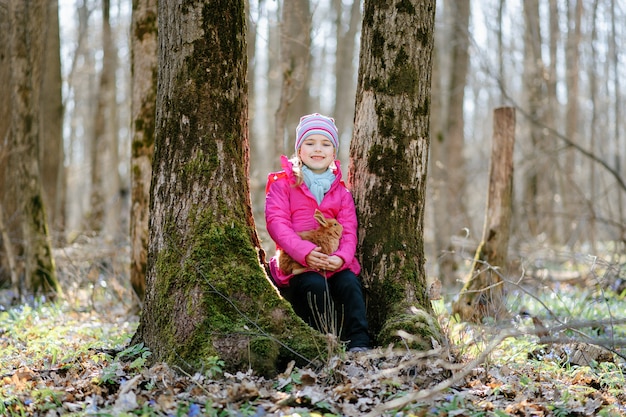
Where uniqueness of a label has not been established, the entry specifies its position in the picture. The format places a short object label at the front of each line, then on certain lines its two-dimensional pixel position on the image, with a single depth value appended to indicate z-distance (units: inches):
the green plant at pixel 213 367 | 143.5
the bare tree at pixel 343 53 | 626.8
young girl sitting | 174.4
